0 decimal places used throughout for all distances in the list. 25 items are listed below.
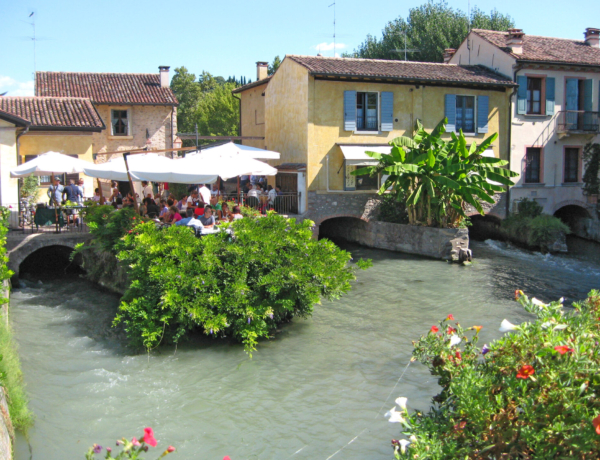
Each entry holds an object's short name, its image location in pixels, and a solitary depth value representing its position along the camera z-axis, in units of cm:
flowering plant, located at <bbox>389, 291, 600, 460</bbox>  371
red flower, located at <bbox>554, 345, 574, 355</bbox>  363
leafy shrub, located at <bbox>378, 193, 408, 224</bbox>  2223
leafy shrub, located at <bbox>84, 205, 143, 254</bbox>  1320
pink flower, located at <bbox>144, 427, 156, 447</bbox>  354
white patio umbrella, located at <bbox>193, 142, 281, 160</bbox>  1716
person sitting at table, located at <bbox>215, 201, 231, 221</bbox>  1520
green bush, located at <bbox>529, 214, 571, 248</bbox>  2170
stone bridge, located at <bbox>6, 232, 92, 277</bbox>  1636
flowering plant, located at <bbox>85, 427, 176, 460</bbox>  356
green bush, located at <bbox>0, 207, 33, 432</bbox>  736
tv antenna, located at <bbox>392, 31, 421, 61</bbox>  4053
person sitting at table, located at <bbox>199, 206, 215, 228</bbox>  1381
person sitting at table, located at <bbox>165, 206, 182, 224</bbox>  1470
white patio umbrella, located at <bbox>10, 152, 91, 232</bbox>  1689
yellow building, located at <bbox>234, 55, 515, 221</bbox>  2241
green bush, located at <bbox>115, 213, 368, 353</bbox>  1030
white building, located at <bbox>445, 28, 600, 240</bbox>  2453
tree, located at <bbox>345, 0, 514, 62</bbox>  4162
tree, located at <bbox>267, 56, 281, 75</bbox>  6106
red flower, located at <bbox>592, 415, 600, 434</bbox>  324
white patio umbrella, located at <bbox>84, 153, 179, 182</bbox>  1448
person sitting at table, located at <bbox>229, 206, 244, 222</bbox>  1361
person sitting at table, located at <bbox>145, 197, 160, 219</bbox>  1616
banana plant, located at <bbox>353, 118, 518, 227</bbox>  1958
